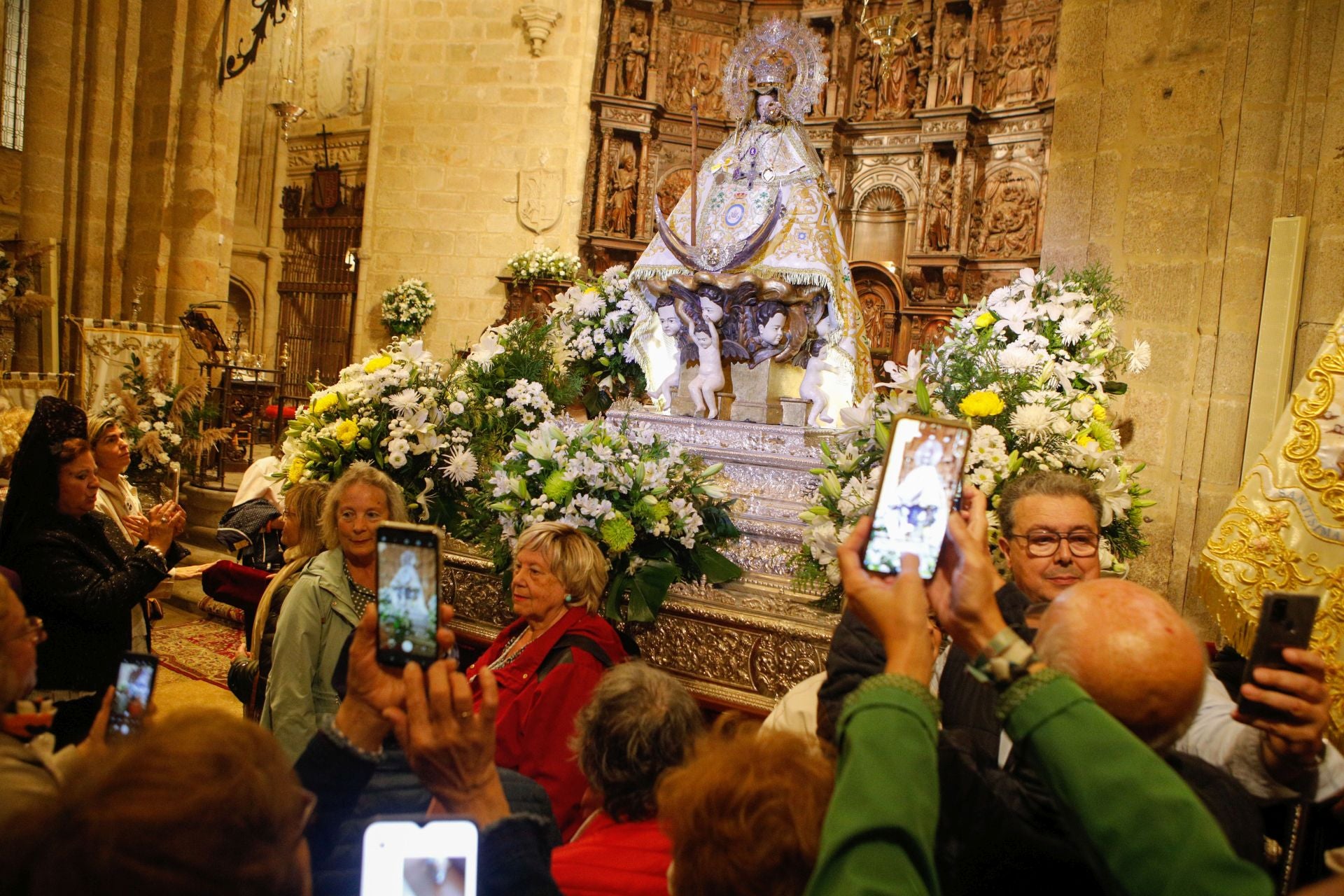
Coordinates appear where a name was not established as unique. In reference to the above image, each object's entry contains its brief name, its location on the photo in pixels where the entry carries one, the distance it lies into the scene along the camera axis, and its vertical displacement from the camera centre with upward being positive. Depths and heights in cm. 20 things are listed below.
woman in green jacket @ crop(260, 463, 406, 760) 288 -77
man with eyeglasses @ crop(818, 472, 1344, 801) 156 -44
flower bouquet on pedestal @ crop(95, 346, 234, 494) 720 -62
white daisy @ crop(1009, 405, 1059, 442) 366 +0
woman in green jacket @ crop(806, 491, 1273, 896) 102 -40
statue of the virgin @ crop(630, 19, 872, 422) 548 +88
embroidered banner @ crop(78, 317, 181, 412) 805 -12
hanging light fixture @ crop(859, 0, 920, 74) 1050 +425
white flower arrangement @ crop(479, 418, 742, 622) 372 -47
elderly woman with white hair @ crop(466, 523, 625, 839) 269 -84
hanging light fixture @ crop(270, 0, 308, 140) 1448 +417
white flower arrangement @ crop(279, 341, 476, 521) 473 -34
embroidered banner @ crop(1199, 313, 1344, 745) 265 -20
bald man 120 -28
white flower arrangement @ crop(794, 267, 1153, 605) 356 +5
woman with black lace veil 305 -74
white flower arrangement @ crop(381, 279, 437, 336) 1235 +70
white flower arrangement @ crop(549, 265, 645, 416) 605 +30
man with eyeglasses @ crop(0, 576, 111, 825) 137 -62
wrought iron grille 1488 +87
